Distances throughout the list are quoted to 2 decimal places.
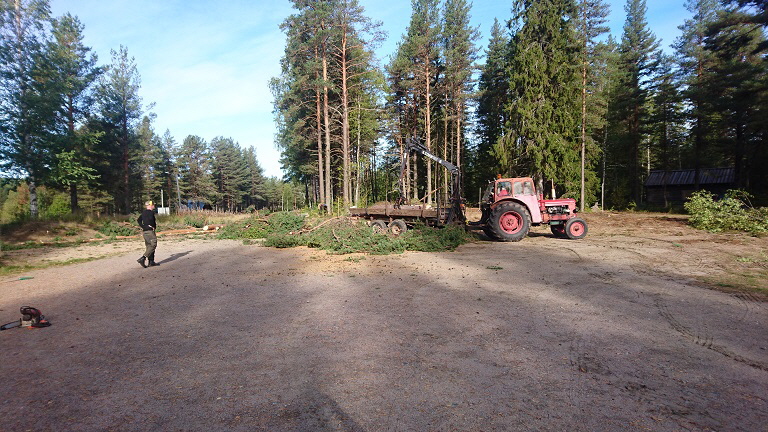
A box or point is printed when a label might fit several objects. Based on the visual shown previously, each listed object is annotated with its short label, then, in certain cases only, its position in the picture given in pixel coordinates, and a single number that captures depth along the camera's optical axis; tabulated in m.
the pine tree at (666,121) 33.06
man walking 10.60
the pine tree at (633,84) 34.84
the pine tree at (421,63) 29.77
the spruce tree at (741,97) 21.05
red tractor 14.70
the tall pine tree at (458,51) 30.64
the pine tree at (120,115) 31.48
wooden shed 33.71
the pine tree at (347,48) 23.33
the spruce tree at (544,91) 26.80
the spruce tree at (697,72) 30.23
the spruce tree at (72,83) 23.98
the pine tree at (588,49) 29.30
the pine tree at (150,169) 54.62
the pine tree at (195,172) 67.44
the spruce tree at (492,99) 32.75
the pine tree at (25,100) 21.91
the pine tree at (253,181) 87.53
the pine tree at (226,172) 75.19
